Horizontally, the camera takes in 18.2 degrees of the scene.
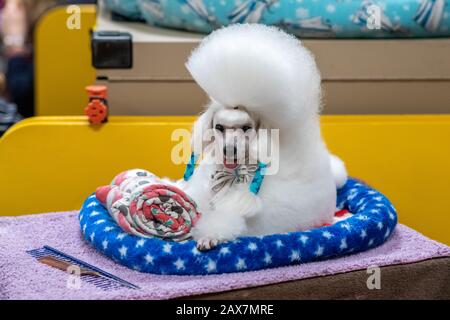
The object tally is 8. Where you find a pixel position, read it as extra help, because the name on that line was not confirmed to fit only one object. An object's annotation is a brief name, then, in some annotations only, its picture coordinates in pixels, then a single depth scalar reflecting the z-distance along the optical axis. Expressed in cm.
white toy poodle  196
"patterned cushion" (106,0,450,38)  249
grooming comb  196
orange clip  235
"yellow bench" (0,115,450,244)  236
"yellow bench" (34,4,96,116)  289
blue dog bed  197
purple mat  192
